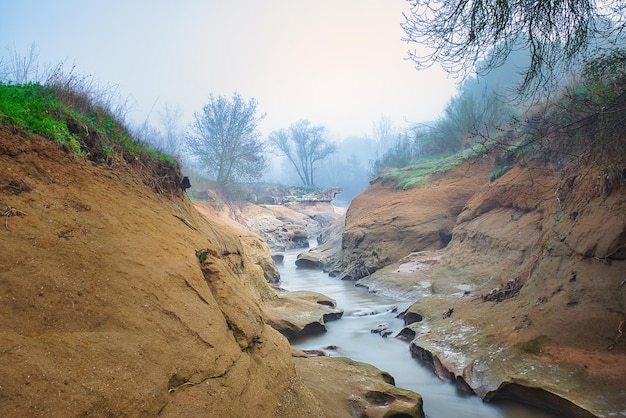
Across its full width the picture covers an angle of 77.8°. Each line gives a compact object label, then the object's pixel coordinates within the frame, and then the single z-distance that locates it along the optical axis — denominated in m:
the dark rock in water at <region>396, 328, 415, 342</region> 6.84
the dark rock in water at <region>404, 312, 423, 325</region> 7.51
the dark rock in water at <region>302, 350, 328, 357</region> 5.99
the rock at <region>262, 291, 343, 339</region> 7.14
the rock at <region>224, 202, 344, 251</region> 26.44
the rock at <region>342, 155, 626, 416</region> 4.16
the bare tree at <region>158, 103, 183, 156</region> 28.64
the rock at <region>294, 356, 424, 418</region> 3.81
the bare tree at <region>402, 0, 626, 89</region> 4.73
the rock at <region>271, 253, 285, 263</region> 20.14
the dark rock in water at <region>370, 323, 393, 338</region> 7.32
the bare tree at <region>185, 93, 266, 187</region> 32.16
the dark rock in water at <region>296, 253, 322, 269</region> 17.71
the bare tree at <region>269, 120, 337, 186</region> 57.91
